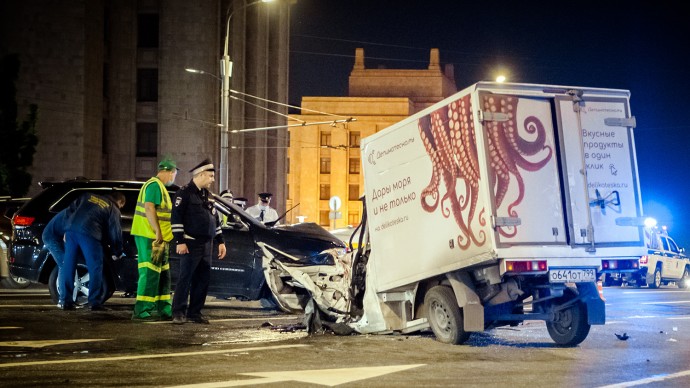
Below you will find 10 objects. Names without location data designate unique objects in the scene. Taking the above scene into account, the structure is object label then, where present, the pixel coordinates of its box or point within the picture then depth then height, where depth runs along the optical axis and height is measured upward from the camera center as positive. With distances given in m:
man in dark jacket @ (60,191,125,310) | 14.61 +1.73
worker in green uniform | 13.44 +1.50
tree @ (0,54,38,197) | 41.84 +8.87
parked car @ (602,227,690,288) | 30.66 +2.48
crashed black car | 15.00 +1.67
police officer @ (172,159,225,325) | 13.23 +1.58
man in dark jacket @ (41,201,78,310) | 15.04 +1.84
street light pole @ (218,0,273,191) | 32.91 +7.33
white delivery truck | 10.43 +1.44
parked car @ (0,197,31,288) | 19.97 +2.76
